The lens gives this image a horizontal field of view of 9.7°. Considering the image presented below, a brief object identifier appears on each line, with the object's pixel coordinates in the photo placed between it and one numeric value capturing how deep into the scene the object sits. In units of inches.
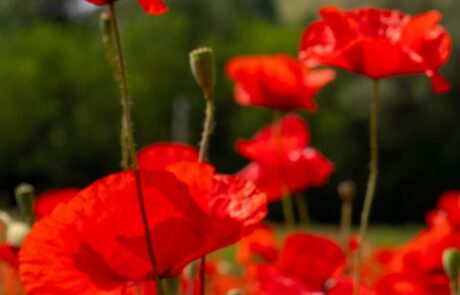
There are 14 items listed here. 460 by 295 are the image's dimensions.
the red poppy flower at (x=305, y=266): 42.6
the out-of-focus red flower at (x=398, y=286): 40.7
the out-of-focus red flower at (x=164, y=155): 39.1
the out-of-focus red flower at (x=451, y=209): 47.6
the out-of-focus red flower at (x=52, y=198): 39.9
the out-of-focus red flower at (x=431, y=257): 43.2
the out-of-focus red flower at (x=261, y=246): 51.1
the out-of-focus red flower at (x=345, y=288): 39.8
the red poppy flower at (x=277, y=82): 46.3
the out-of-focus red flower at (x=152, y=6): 33.7
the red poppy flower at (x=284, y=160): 49.2
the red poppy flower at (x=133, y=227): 34.0
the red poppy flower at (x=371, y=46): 38.5
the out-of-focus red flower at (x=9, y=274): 40.1
